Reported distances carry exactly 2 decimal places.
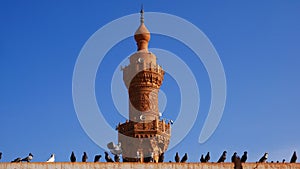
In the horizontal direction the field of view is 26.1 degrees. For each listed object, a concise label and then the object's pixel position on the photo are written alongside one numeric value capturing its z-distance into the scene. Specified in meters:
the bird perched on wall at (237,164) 26.17
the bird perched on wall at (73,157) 31.58
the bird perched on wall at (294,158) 30.56
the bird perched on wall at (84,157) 32.69
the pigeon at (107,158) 33.19
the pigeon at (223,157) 33.09
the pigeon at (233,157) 28.16
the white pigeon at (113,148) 44.66
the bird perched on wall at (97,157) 32.46
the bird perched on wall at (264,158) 31.73
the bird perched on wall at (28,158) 28.58
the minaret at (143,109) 51.53
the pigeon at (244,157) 31.41
